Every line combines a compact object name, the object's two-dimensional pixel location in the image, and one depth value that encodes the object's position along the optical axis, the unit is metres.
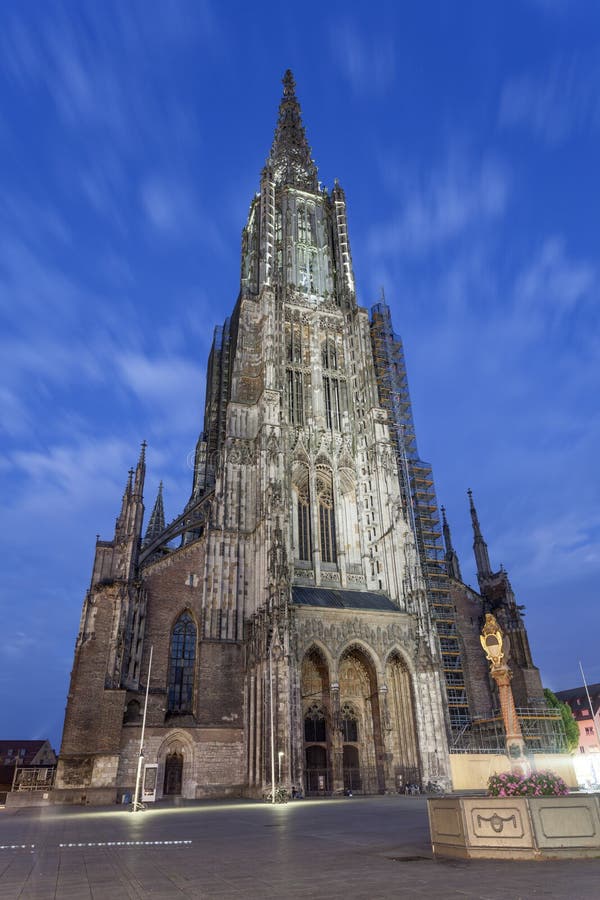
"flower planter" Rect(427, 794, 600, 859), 8.30
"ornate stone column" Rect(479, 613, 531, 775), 11.79
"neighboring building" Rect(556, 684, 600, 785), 36.88
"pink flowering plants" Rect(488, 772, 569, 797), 9.12
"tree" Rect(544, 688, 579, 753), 45.17
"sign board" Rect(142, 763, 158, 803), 25.36
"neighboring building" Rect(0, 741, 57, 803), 67.81
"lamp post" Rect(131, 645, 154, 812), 20.31
